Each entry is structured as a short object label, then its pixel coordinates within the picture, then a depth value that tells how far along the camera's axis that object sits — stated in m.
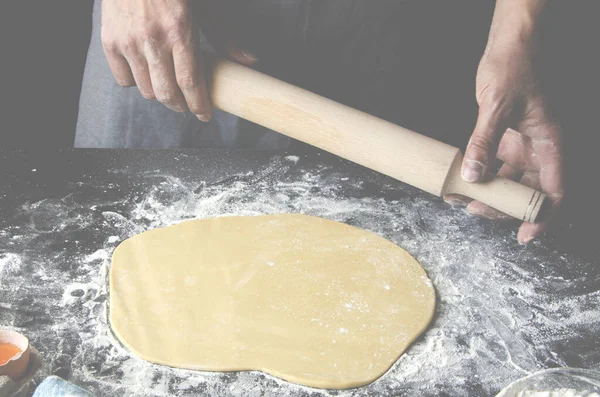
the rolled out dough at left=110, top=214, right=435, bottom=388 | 0.82
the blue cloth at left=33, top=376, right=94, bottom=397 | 0.74
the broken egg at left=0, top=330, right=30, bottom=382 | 0.75
